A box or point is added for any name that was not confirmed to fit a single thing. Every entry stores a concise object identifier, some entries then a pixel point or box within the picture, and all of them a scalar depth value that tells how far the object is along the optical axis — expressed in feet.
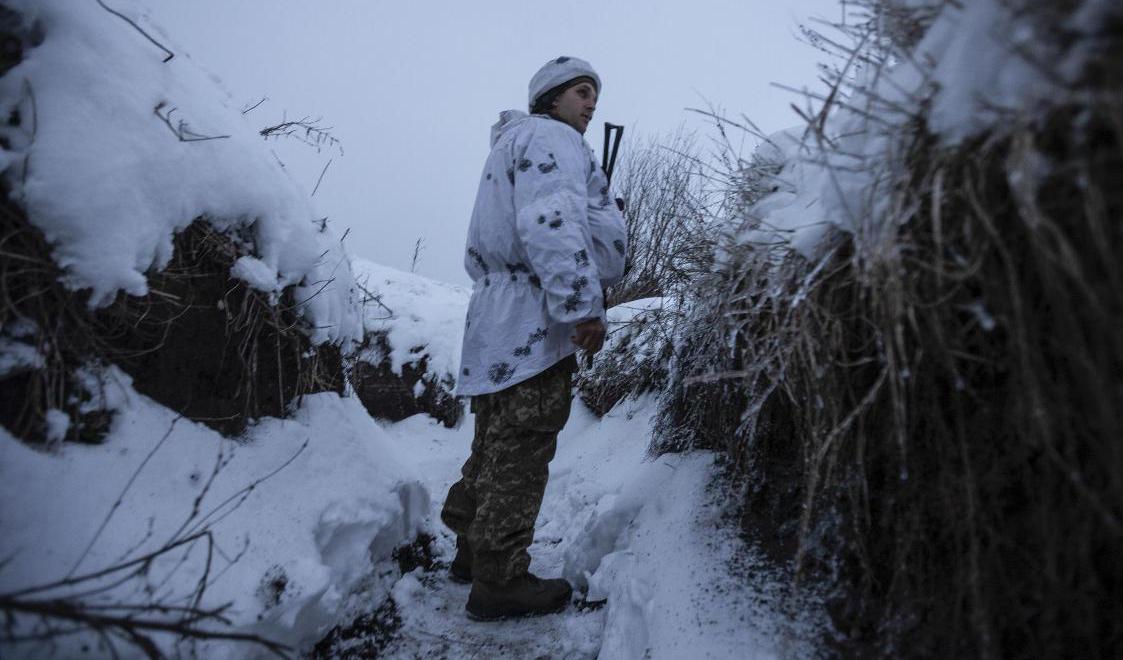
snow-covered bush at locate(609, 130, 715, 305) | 17.81
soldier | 5.90
